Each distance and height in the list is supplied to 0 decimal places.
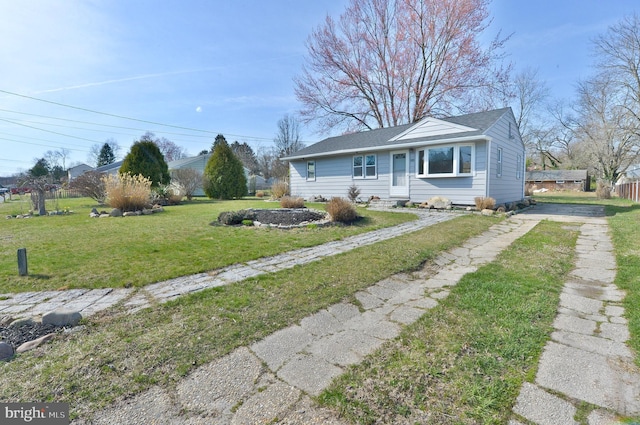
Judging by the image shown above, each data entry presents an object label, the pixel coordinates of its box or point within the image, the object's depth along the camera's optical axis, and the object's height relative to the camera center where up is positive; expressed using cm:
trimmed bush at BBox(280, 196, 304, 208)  998 -33
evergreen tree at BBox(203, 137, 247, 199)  1794 +119
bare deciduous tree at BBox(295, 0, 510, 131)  1744 +887
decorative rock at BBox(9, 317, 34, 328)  235 -108
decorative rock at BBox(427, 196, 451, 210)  1046 -36
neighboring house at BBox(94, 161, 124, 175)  2896 +293
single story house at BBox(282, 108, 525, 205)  1015 +136
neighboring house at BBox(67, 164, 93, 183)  4778 +436
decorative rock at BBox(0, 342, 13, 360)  194 -109
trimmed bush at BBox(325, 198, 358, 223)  754 -45
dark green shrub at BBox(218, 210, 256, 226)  743 -63
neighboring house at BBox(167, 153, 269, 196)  2652 +300
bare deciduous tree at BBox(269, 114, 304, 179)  4012 +805
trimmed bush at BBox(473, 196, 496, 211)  953 -33
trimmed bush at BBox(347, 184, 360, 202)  1212 +0
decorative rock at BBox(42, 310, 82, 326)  239 -106
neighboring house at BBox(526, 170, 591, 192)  3778 +187
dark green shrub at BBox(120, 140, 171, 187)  1550 +177
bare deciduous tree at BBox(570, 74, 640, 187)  2044 +548
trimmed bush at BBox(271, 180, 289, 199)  1623 +21
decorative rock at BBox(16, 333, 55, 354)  203 -111
